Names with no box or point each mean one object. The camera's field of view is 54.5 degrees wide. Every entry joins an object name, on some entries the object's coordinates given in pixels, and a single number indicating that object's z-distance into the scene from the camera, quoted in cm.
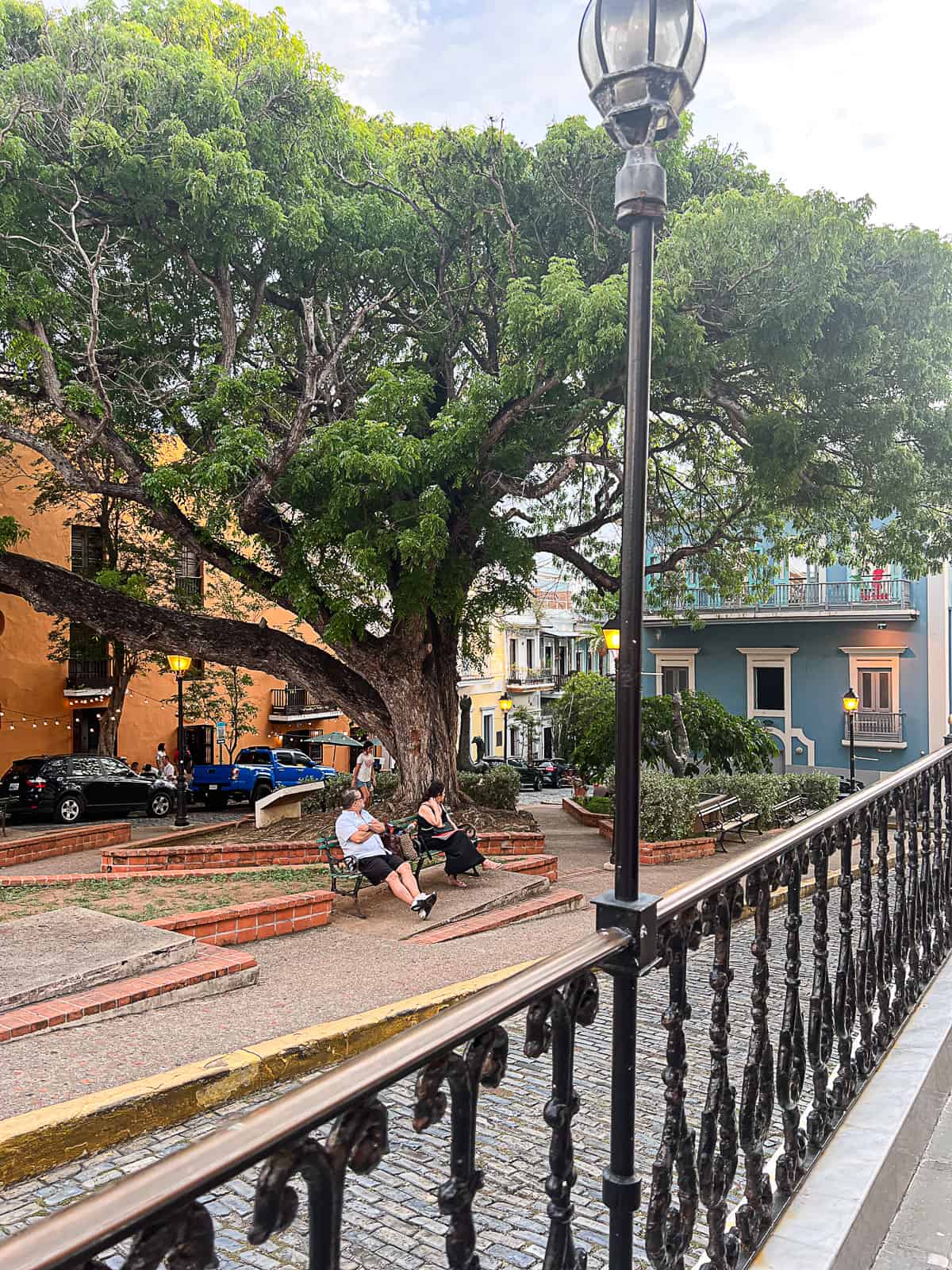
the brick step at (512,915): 853
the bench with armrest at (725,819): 1545
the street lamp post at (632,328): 185
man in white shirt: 930
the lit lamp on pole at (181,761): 1631
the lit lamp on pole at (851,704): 1975
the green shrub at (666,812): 1439
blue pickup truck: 2456
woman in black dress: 1034
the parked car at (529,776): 3441
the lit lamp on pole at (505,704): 3688
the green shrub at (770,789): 1695
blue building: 2414
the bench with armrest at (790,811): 1662
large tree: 1025
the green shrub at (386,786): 1628
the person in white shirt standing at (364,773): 1553
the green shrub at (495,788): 1717
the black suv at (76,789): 1920
